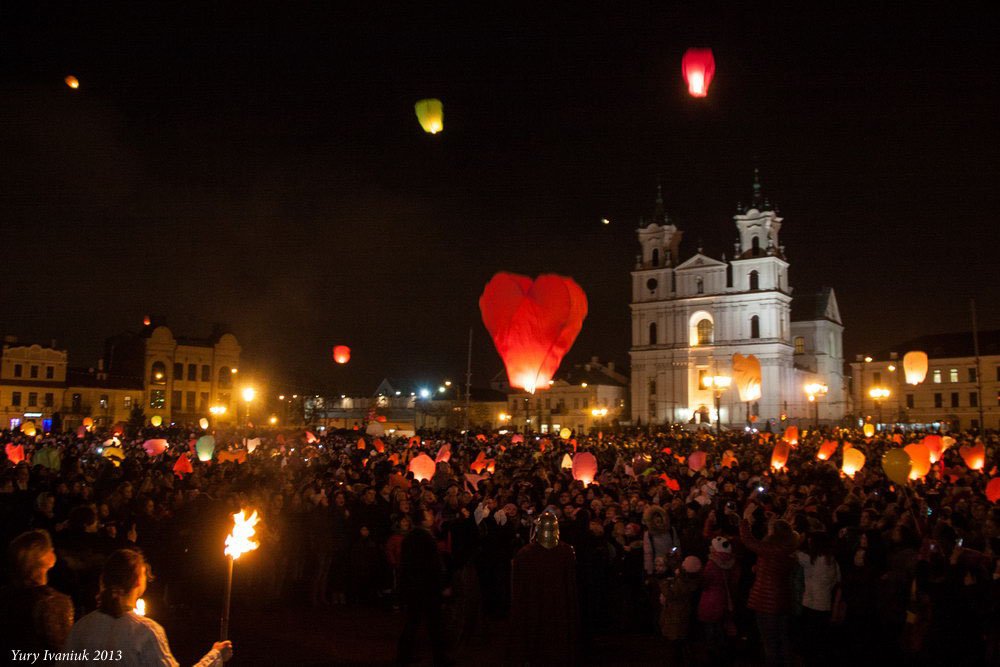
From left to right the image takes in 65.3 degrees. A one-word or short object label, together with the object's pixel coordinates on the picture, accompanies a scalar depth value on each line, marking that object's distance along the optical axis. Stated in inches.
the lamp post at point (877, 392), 1394.3
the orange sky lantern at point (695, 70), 526.3
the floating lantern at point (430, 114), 663.8
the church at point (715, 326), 2650.1
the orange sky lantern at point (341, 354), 1478.8
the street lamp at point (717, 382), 1429.6
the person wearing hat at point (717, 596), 274.4
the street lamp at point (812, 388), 1829.5
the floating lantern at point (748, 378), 1333.7
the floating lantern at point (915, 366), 885.8
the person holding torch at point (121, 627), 136.9
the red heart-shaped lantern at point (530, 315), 688.4
